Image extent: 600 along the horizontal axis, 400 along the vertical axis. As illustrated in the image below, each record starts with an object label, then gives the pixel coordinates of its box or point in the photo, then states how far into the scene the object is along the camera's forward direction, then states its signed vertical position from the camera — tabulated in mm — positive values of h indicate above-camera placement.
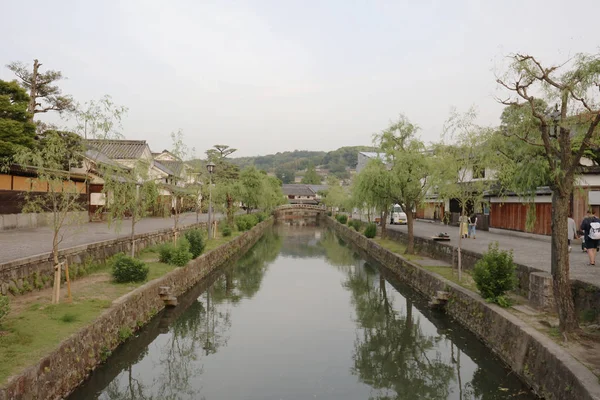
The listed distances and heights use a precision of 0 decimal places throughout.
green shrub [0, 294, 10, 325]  6182 -1637
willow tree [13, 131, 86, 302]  8500 +428
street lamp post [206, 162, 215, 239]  21325 +793
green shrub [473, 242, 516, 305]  9477 -1662
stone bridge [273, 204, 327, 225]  71188 -2164
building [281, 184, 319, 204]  94500 +1616
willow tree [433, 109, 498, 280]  11639 +1146
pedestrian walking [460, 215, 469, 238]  20434 -1313
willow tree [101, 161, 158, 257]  12938 +309
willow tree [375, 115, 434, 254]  17734 +1575
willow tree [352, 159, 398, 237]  18141 +805
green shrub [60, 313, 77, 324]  7525 -2167
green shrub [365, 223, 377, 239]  28641 -2022
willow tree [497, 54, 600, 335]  6930 +1261
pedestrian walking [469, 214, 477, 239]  22161 -1493
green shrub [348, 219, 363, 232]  35603 -2019
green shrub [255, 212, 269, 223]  46369 -1846
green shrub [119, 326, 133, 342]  9219 -3027
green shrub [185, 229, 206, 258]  17438 -1797
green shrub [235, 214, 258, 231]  31969 -1740
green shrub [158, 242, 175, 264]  15211 -1964
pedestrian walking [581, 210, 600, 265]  11750 -910
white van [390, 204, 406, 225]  39062 -1512
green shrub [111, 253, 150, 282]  11305 -1913
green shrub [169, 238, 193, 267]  15086 -2032
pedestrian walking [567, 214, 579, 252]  14311 -897
